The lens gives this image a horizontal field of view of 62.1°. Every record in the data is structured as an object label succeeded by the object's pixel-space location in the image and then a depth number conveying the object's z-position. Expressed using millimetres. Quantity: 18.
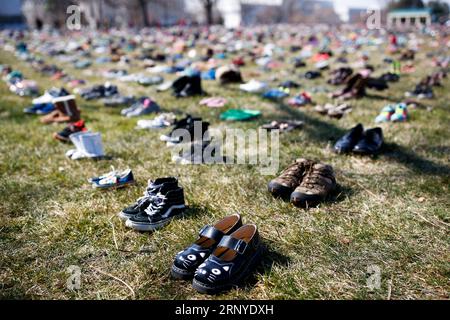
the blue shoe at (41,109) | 6660
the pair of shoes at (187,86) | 7535
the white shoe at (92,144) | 4480
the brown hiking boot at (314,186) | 3166
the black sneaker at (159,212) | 2926
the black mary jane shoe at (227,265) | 2209
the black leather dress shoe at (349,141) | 4402
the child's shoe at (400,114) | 5598
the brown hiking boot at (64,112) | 6051
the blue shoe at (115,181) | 3664
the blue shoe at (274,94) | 7383
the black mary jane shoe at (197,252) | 2344
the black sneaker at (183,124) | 4930
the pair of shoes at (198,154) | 4312
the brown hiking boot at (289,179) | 3344
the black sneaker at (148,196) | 3033
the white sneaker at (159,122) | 5691
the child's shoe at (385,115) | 5664
